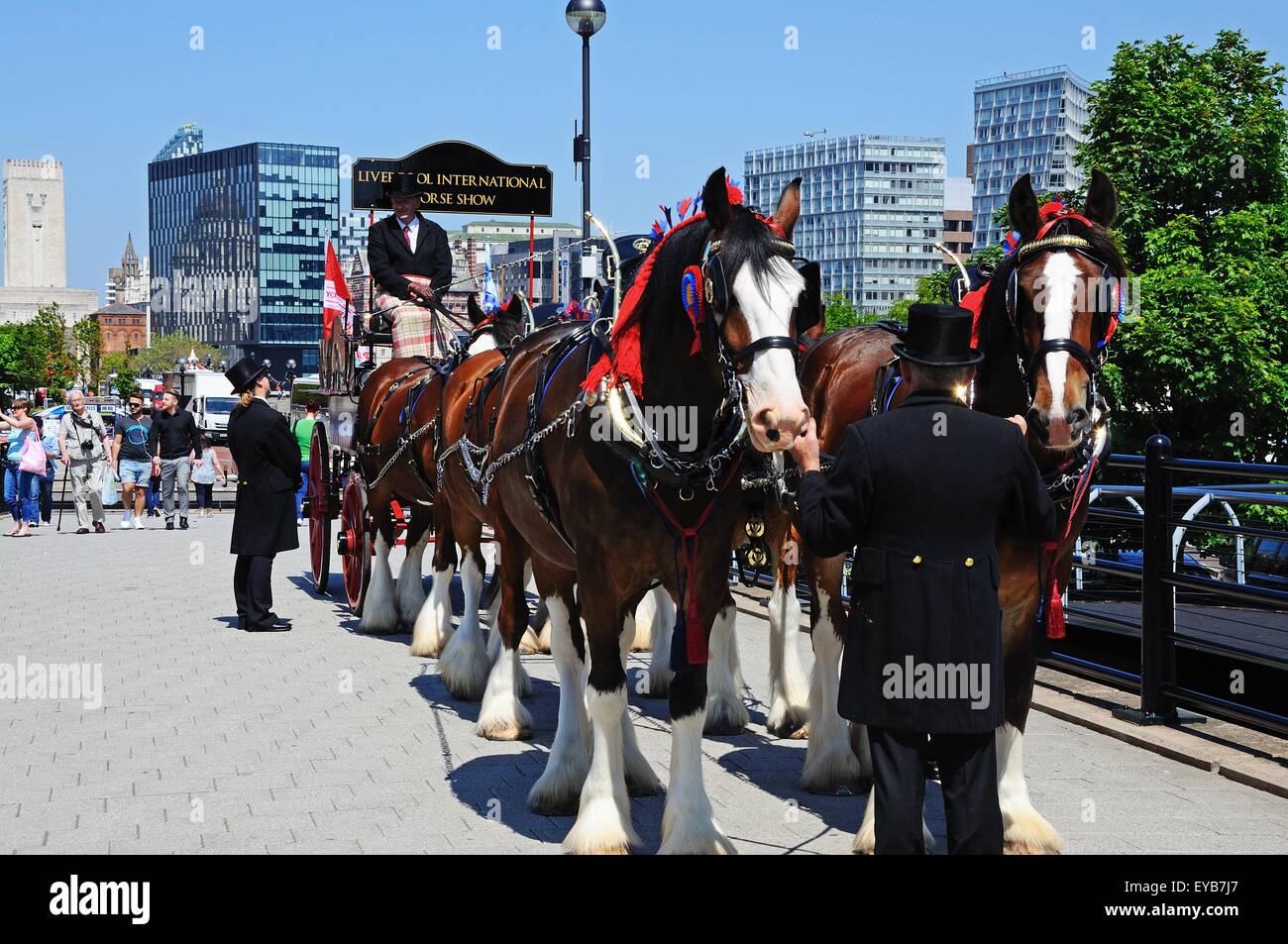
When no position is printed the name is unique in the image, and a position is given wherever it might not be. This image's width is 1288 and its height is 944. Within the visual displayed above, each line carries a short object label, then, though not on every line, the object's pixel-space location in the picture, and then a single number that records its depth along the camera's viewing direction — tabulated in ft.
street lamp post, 48.32
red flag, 43.24
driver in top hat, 39.58
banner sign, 48.70
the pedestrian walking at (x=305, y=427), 68.11
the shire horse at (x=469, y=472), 25.93
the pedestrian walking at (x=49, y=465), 76.95
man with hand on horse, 13.69
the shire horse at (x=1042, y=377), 15.43
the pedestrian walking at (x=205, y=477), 82.48
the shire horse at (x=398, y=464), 33.29
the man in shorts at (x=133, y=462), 73.92
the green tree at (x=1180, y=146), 105.08
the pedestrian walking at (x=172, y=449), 72.66
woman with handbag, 68.90
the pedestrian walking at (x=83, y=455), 70.03
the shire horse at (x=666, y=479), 16.17
